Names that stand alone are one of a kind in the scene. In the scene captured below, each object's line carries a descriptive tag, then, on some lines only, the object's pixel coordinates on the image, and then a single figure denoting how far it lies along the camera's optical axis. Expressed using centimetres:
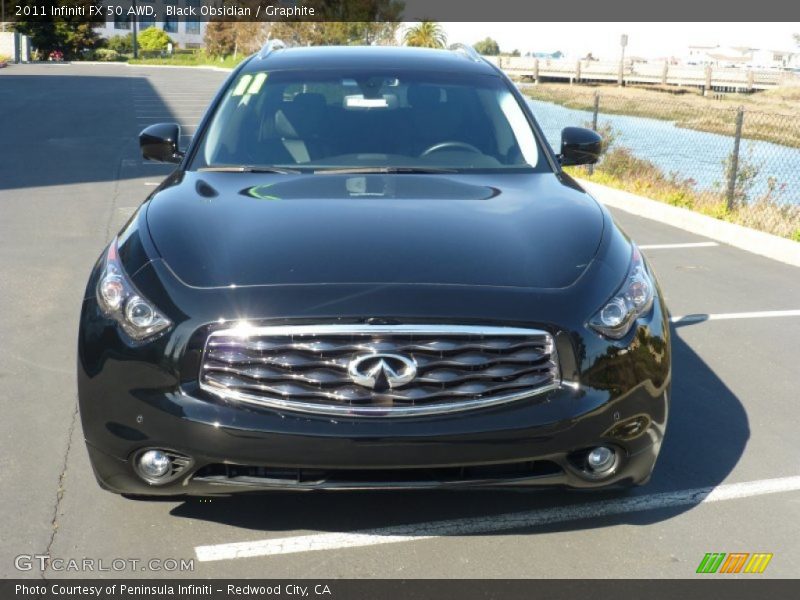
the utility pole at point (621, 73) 6775
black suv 324
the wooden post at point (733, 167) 1159
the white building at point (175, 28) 11719
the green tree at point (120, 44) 9569
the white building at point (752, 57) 15552
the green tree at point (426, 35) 7725
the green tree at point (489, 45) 15723
